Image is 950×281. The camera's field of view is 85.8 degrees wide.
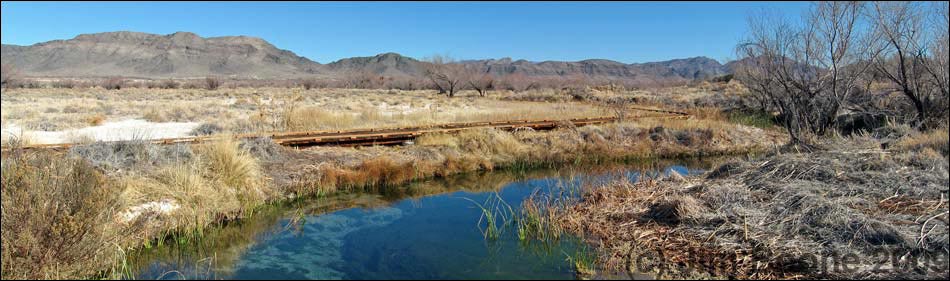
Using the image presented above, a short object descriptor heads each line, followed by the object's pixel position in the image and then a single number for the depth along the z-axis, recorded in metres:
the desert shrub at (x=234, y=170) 9.31
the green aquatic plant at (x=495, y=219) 7.51
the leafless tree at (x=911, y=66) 11.47
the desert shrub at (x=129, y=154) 9.34
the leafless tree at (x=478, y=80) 57.94
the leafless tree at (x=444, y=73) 54.59
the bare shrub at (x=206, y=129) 16.70
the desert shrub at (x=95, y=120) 19.05
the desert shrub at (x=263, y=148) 11.52
